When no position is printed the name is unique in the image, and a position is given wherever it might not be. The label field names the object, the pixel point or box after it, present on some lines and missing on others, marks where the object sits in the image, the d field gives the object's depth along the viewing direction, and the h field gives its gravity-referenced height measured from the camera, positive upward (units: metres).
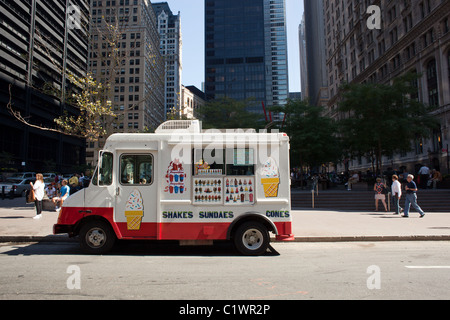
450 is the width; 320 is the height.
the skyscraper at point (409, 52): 35.47 +19.04
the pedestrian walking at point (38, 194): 12.25 -0.36
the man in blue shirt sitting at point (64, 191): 13.60 -0.28
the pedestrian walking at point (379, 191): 16.31 -0.55
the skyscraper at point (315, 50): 103.12 +53.94
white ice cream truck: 7.19 -0.23
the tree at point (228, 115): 28.83 +6.65
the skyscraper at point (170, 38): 160.50 +84.45
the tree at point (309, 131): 26.53 +4.55
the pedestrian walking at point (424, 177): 23.77 +0.27
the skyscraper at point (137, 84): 90.39 +32.96
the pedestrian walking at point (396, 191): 14.50 -0.52
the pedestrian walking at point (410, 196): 13.52 -0.70
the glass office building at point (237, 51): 128.75 +56.62
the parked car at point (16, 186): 23.39 -0.04
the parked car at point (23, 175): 29.60 +1.03
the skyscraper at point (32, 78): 49.53 +19.34
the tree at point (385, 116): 22.84 +5.07
